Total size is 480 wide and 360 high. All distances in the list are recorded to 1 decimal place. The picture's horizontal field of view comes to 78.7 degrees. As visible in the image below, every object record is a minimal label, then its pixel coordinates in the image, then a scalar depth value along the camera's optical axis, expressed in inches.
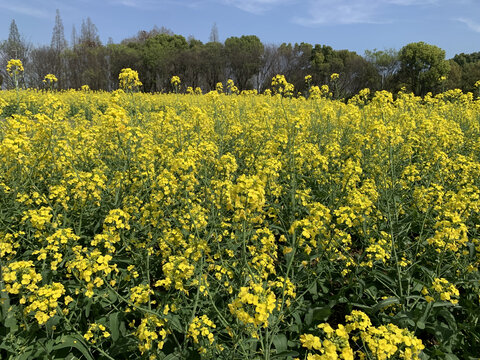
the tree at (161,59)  1470.2
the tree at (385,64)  1196.5
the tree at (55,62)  1415.0
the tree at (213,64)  1441.9
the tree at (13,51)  1285.7
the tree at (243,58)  1437.0
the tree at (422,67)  1047.6
